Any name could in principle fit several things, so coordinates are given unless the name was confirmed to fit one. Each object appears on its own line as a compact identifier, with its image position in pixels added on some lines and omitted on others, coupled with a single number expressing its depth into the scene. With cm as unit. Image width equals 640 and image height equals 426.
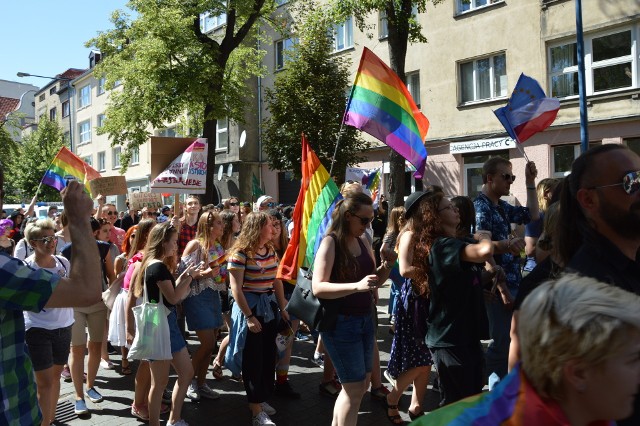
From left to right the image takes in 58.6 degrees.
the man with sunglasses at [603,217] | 197
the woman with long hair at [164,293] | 468
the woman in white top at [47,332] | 438
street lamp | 4352
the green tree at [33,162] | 4081
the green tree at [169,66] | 1680
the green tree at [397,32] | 1310
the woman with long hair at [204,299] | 562
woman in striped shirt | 493
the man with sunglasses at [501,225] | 470
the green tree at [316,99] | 1775
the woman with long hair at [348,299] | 382
